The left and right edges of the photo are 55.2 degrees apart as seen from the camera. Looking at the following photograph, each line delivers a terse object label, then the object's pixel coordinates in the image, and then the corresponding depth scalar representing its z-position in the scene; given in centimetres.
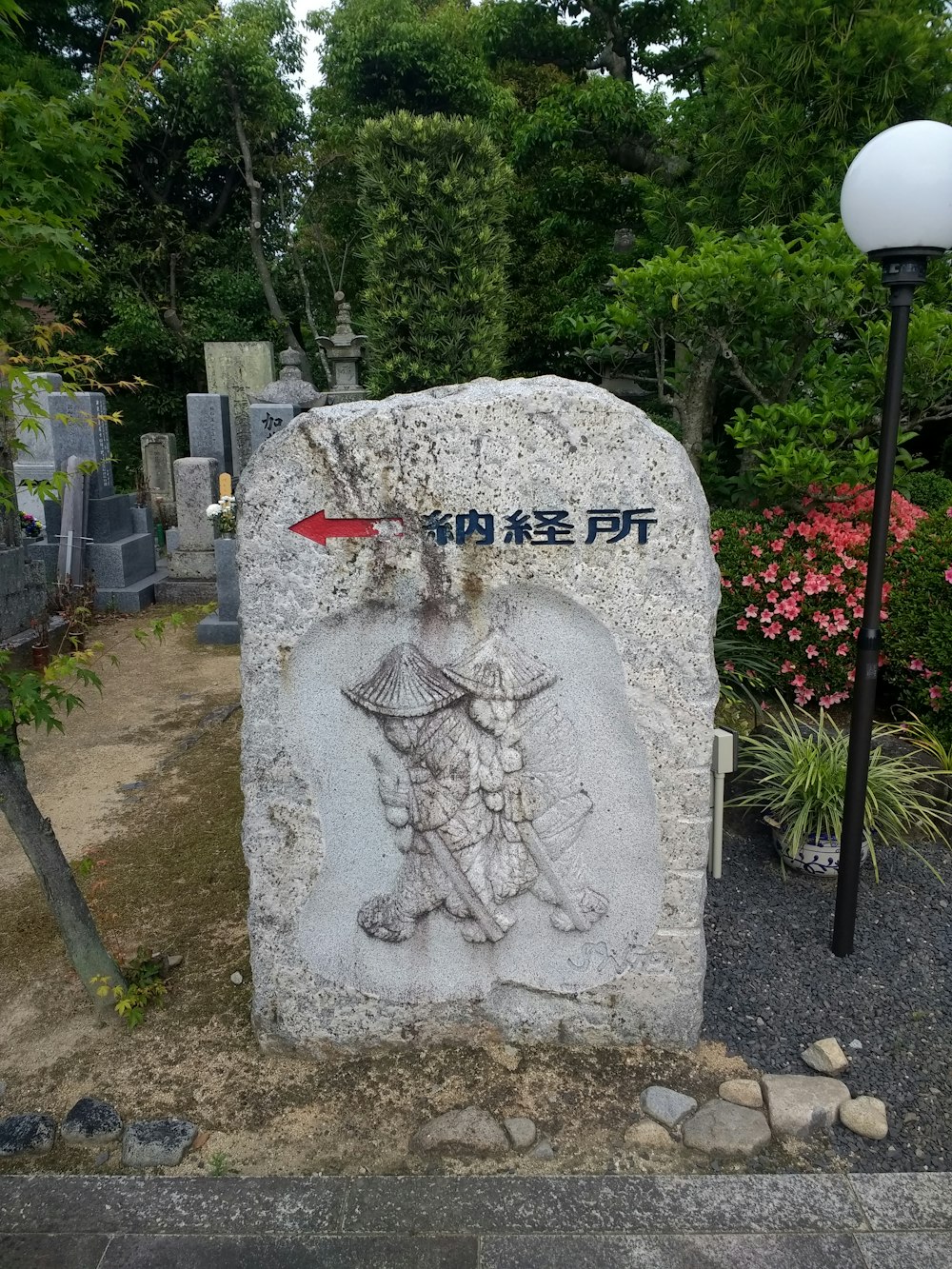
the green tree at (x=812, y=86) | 593
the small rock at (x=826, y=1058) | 278
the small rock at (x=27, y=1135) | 259
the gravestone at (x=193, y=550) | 944
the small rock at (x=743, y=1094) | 268
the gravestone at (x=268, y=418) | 959
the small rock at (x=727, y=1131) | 254
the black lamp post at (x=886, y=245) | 282
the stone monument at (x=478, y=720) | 252
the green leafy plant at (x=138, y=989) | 303
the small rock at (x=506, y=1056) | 287
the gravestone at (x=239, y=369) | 1388
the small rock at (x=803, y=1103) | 261
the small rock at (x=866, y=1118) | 257
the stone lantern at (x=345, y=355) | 1273
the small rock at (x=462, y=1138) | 257
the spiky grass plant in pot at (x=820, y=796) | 387
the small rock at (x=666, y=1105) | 264
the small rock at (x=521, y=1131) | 258
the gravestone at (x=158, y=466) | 1266
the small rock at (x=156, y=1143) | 256
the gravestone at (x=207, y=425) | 1227
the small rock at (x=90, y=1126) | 262
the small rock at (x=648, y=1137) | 257
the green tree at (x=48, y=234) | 248
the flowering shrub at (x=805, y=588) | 497
